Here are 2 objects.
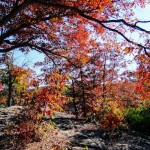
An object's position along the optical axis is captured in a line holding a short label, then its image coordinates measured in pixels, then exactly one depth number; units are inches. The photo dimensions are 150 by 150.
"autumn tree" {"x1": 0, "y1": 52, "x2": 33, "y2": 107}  646.4
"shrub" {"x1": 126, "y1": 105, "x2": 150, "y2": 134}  350.4
